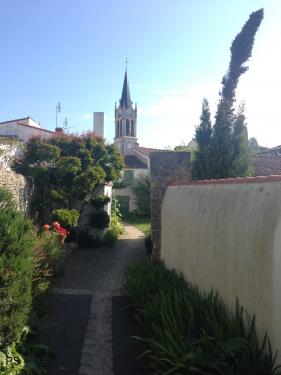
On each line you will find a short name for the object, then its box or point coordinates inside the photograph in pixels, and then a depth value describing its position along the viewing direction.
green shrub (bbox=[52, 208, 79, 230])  16.11
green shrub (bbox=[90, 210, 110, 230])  18.33
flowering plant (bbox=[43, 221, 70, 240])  13.95
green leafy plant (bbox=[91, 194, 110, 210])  18.61
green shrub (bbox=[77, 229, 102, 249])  18.28
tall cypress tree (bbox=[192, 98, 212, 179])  14.79
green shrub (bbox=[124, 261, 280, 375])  4.73
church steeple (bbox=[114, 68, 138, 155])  64.50
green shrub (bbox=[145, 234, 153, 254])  15.55
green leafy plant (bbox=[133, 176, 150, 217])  33.56
